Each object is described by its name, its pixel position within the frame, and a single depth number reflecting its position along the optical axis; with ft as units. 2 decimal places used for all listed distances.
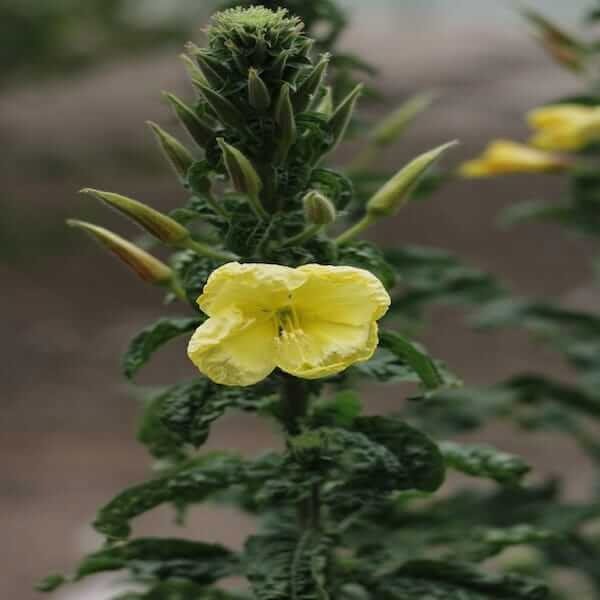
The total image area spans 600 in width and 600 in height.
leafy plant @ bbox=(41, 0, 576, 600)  1.93
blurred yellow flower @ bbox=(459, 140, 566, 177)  2.64
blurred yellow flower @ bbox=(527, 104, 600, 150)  2.63
